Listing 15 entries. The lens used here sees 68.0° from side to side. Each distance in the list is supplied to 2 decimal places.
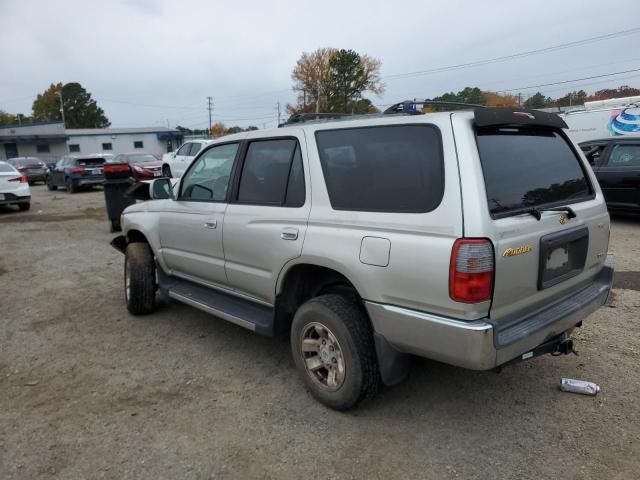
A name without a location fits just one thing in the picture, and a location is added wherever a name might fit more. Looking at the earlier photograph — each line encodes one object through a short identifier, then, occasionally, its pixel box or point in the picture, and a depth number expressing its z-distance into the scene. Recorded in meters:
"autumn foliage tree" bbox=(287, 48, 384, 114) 65.62
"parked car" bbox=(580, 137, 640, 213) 8.74
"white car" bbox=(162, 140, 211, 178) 17.84
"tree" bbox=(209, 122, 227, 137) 91.91
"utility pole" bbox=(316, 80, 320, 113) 61.84
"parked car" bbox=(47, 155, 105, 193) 18.64
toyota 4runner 2.40
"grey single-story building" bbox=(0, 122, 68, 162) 47.16
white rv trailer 15.30
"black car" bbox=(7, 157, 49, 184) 24.69
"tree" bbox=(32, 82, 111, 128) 83.31
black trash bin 9.95
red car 18.89
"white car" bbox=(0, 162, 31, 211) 12.86
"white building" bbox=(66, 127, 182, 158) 55.44
